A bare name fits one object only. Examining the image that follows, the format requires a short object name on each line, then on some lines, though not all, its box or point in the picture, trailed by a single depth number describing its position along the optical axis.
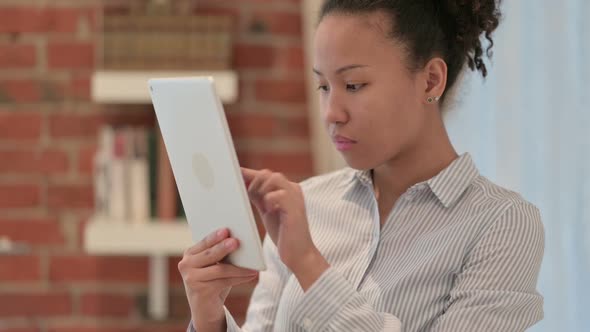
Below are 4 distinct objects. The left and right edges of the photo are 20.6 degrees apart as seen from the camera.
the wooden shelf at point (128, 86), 3.85
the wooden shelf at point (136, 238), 3.86
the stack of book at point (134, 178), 3.96
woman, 2.09
